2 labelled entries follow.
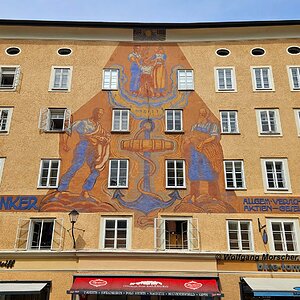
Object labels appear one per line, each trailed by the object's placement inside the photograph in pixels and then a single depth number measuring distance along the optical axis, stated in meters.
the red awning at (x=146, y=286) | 16.84
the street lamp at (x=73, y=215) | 18.22
